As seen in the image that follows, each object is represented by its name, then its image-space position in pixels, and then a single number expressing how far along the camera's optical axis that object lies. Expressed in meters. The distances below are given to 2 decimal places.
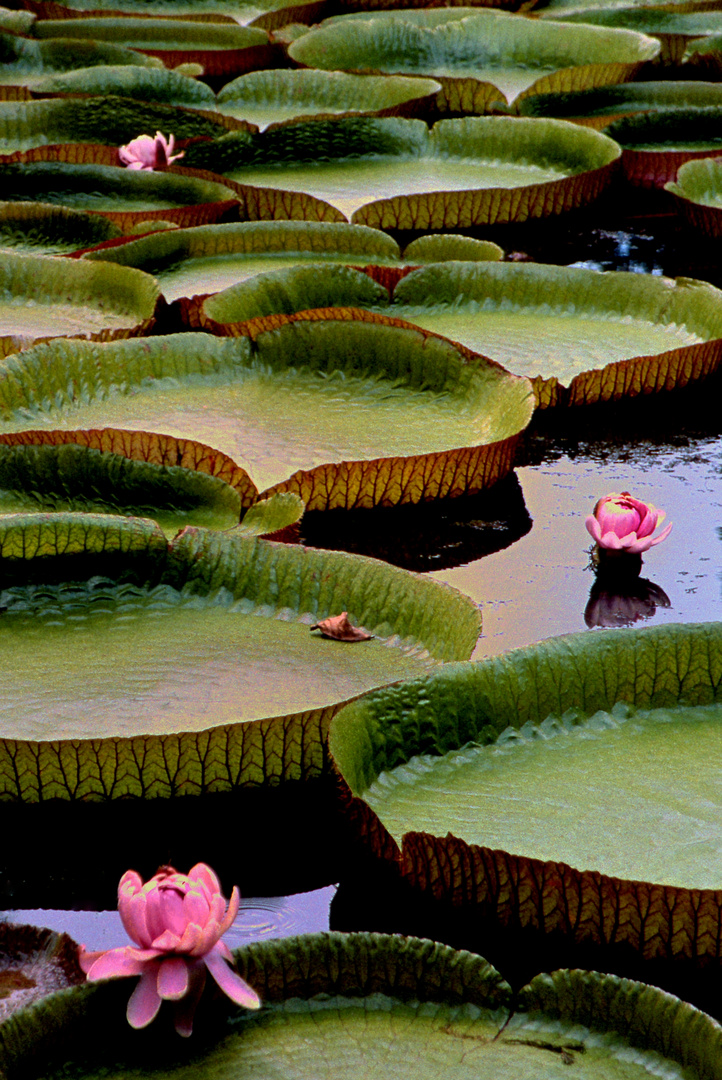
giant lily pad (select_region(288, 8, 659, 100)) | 12.70
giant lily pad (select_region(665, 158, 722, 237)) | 8.56
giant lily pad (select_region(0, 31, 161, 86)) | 12.30
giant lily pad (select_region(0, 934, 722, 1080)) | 2.63
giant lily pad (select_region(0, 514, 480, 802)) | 3.62
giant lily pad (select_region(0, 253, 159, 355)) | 6.98
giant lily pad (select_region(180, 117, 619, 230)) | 9.58
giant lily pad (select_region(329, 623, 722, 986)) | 3.03
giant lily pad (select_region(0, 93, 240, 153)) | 10.18
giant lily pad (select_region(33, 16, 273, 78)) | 13.48
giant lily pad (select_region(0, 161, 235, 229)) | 8.86
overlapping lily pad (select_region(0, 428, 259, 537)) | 5.01
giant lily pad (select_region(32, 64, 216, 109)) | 11.16
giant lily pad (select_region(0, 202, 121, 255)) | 8.18
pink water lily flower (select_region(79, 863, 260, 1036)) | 2.65
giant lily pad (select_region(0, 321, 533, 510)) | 5.40
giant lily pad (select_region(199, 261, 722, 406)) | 6.40
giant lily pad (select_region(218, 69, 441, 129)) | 11.41
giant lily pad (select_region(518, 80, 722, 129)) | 11.01
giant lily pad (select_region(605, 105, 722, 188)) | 10.44
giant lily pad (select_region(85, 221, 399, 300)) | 7.87
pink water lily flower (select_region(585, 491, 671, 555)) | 4.82
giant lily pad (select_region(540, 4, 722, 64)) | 13.86
